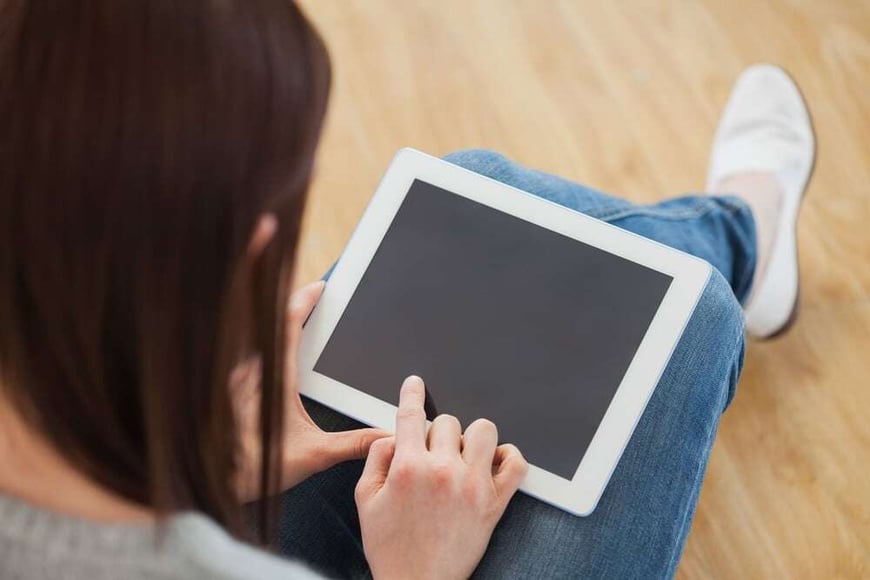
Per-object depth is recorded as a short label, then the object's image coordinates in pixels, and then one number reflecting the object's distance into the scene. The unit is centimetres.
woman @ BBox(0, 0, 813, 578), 109
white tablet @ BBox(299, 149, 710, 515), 134
